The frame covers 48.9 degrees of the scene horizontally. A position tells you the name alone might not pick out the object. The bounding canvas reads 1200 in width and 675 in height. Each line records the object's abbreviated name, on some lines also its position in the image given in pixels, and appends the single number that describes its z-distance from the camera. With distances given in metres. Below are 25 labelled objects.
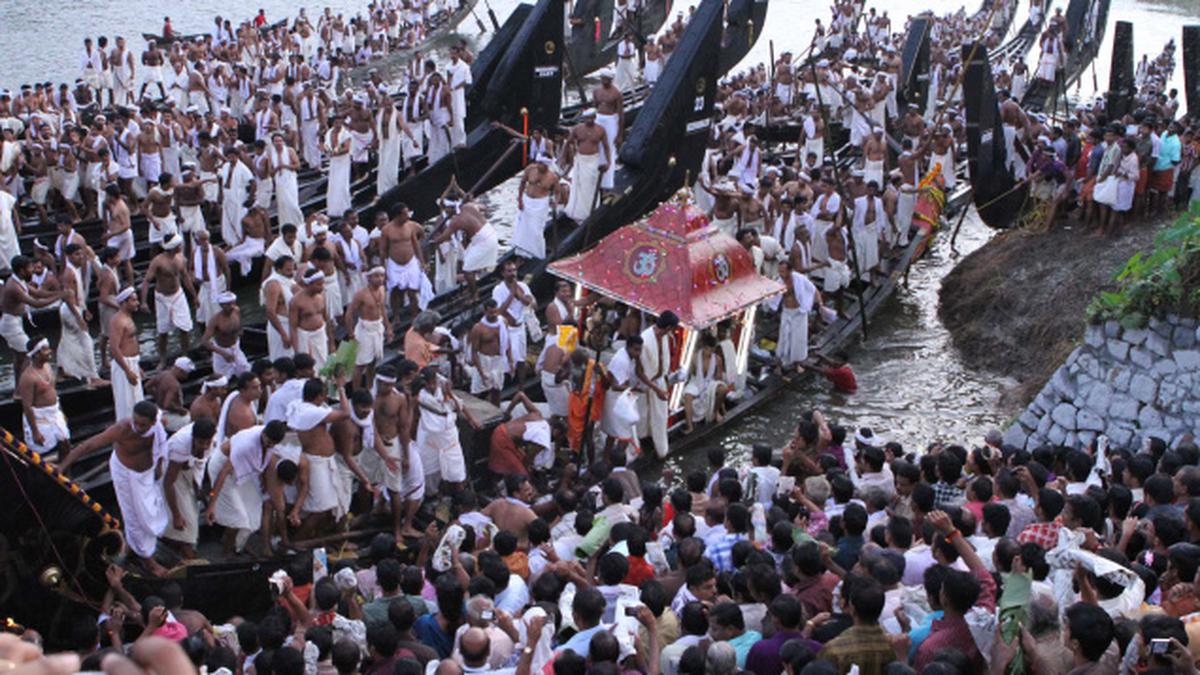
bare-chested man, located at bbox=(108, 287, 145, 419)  10.09
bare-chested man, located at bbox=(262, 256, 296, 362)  10.98
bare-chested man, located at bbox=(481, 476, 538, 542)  7.91
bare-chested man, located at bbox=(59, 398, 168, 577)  8.02
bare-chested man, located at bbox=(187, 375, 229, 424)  8.70
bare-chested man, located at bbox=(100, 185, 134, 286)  13.60
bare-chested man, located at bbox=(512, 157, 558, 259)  13.76
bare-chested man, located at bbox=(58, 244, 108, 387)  11.02
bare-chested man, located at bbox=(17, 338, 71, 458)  9.42
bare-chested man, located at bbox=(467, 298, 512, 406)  11.00
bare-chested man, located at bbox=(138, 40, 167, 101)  23.78
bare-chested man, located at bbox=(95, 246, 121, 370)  11.11
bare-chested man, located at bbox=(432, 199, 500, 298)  13.08
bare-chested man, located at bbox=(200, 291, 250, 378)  10.77
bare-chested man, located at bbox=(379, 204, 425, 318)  12.56
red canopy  10.79
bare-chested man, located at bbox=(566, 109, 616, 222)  14.33
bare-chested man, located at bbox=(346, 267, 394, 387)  11.18
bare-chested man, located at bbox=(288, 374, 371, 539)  8.32
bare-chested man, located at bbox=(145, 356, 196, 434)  9.18
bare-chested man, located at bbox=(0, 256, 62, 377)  11.07
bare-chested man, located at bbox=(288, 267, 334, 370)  10.86
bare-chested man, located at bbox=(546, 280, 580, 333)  11.05
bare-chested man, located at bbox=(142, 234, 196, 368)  11.93
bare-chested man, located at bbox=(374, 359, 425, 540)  8.85
